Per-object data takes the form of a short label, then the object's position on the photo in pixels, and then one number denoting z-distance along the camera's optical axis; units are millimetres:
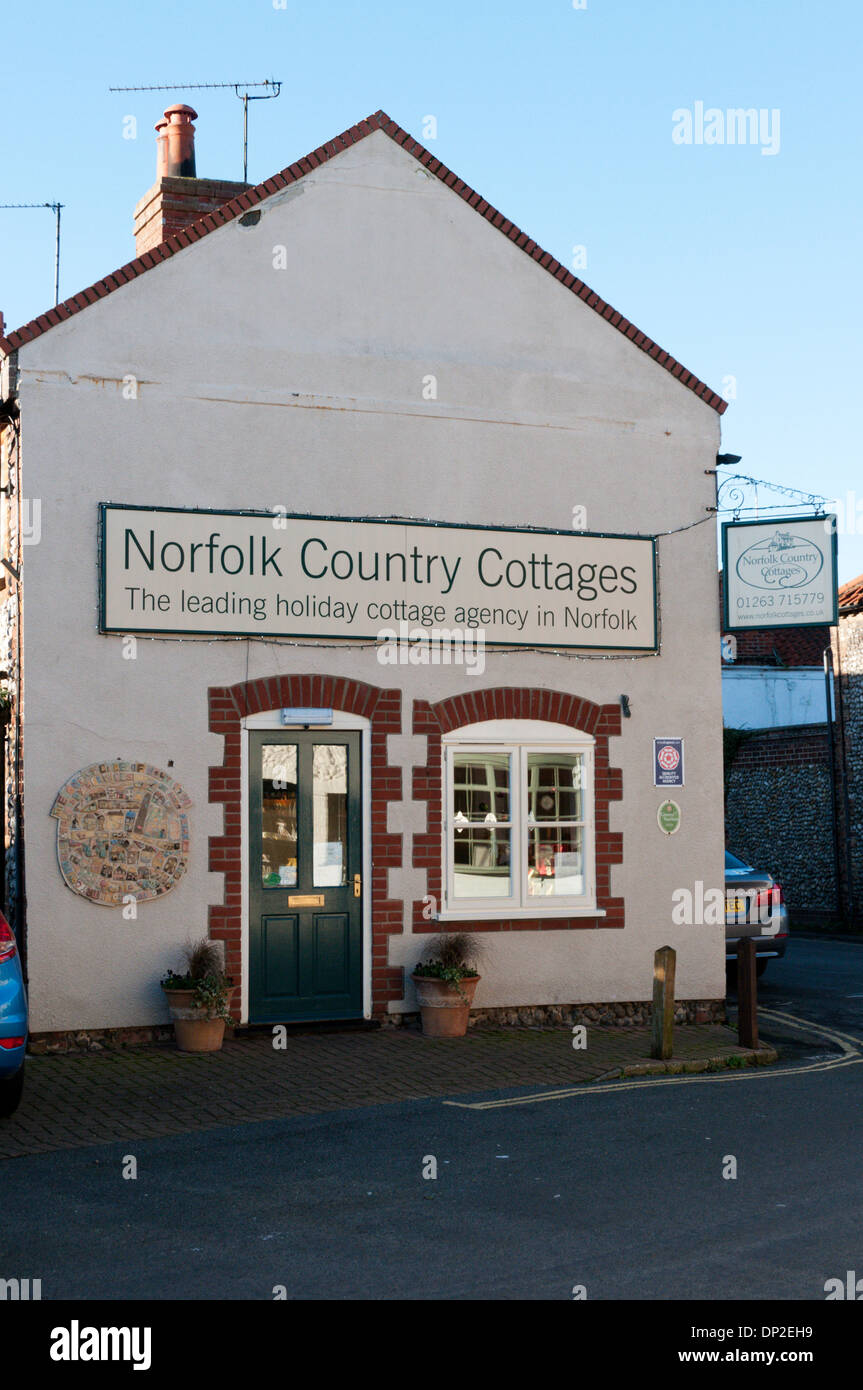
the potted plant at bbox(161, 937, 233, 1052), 11594
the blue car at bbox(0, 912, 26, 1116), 8914
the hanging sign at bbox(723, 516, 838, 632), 14625
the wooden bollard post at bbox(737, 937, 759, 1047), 12320
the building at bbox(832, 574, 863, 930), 24609
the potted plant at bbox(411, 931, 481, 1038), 12383
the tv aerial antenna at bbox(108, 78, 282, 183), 14977
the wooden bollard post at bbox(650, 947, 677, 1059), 11711
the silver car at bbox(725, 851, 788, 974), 15367
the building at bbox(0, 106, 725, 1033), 11977
